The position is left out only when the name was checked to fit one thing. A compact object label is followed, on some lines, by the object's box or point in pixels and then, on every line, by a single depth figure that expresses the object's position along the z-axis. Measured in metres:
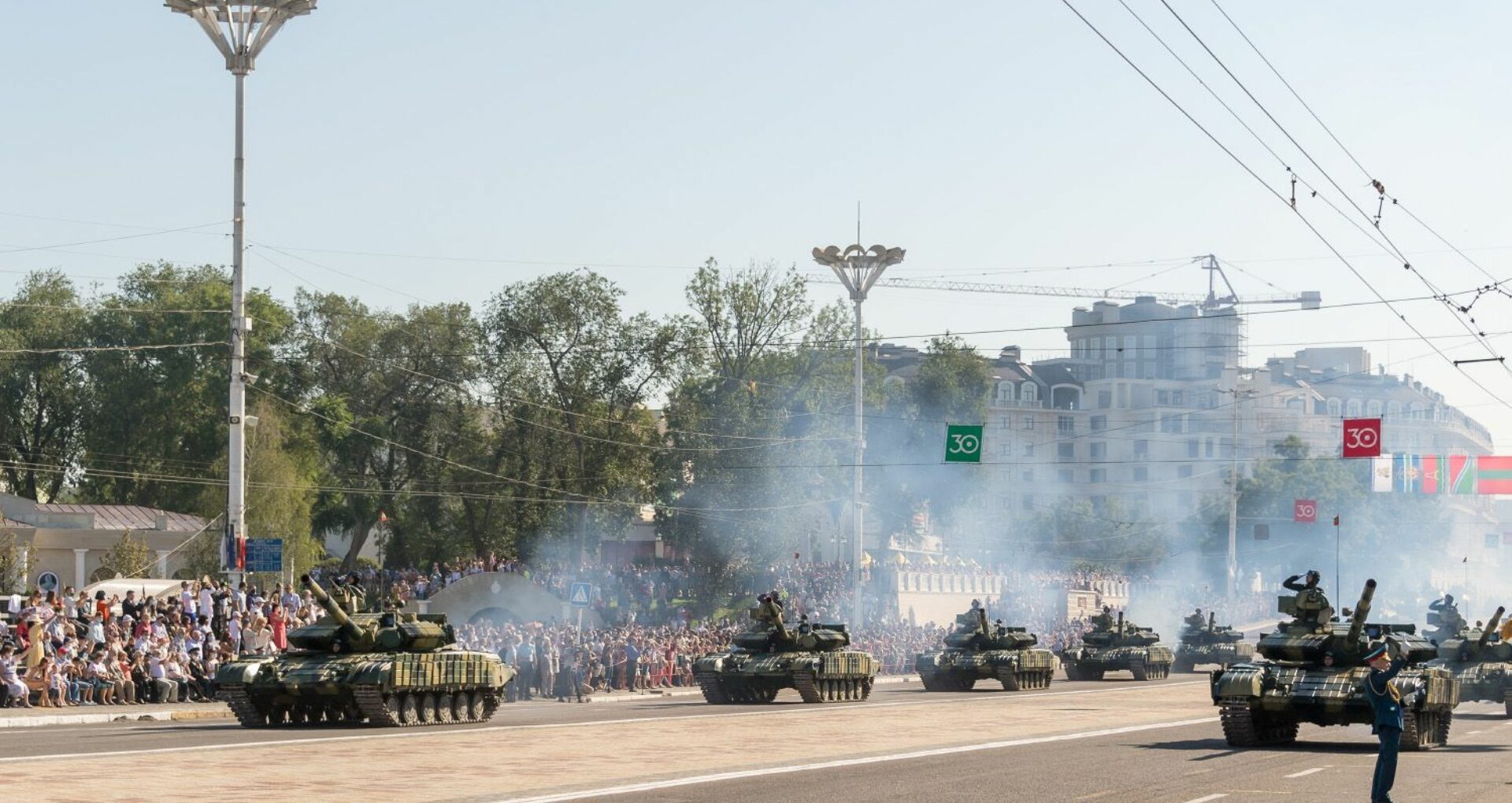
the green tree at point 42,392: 84.31
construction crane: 171.25
